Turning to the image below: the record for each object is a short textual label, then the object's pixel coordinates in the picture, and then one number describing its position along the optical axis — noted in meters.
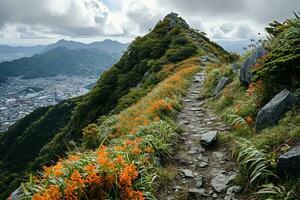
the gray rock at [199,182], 6.38
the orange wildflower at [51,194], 4.58
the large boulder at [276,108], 7.27
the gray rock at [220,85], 15.37
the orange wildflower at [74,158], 5.83
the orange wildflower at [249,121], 8.49
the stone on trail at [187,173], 6.85
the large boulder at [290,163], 5.14
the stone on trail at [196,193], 5.95
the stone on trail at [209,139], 8.44
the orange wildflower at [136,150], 7.01
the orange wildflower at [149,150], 7.37
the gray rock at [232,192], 5.69
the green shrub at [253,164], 5.63
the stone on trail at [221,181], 6.12
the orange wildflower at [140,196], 5.24
